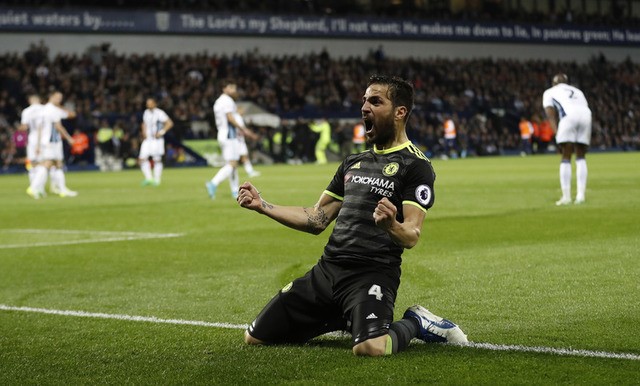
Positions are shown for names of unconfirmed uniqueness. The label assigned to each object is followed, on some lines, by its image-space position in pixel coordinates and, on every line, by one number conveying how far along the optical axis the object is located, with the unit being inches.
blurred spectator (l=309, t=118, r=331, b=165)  1870.1
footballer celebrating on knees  253.4
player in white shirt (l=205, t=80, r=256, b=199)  862.5
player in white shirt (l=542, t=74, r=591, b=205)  716.7
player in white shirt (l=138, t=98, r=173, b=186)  1112.2
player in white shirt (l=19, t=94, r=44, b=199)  975.8
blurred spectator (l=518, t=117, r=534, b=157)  2076.8
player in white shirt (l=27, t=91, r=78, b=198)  970.7
